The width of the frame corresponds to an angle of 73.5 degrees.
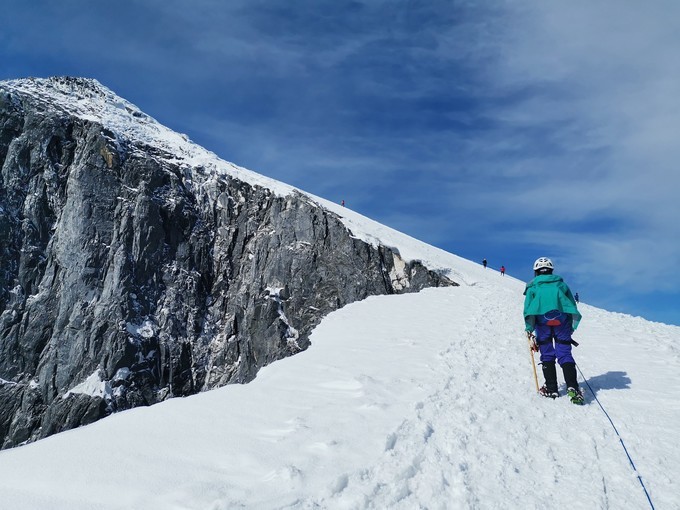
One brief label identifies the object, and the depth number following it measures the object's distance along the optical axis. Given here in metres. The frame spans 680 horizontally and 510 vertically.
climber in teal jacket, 7.50
